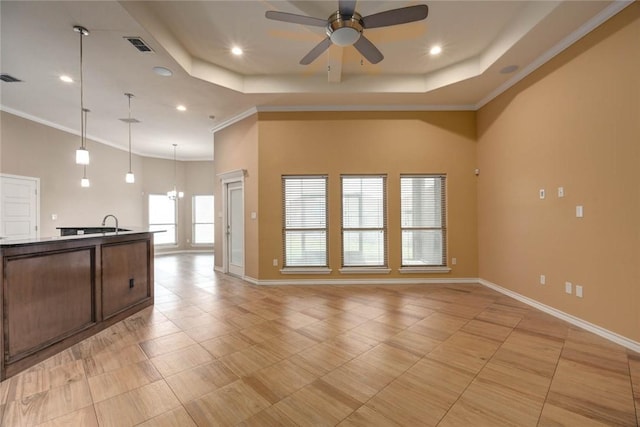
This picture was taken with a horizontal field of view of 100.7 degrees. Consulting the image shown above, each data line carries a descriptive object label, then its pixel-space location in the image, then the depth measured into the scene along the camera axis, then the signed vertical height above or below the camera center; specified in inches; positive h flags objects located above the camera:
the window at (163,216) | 355.1 -0.6
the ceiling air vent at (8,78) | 153.7 +82.3
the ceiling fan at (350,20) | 94.1 +72.2
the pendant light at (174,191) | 333.1 +32.3
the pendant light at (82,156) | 131.8 +30.2
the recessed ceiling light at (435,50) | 148.9 +93.1
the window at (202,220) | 383.9 -7.0
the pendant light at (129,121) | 178.9 +82.2
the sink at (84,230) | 179.0 -9.4
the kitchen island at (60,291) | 88.3 -30.1
